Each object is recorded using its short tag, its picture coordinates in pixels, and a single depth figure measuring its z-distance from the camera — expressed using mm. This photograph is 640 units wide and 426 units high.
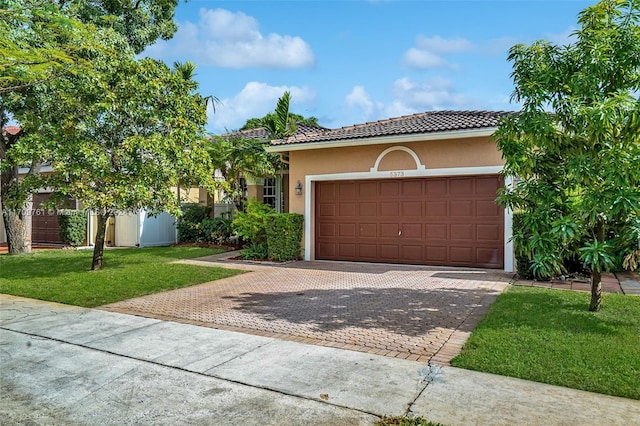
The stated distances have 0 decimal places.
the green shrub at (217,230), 17219
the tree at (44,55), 7082
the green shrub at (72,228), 18406
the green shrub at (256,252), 13844
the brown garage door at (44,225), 19953
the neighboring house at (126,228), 17953
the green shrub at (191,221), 17984
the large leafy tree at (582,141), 5398
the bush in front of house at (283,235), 13195
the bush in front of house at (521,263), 9750
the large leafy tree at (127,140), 9820
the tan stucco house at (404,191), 11336
